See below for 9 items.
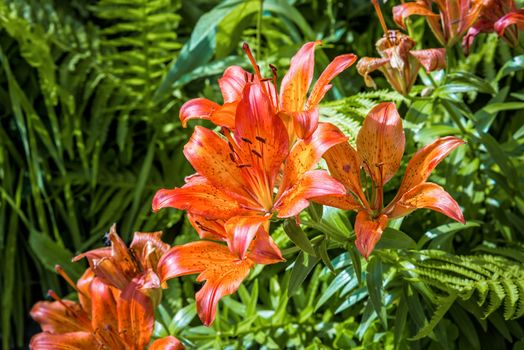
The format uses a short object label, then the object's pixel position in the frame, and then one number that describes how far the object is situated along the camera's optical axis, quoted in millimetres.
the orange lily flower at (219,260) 1089
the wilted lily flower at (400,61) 1246
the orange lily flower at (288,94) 1132
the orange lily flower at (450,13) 1279
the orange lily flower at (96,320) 1265
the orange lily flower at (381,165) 1146
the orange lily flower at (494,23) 1282
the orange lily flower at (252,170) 1108
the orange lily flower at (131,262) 1256
